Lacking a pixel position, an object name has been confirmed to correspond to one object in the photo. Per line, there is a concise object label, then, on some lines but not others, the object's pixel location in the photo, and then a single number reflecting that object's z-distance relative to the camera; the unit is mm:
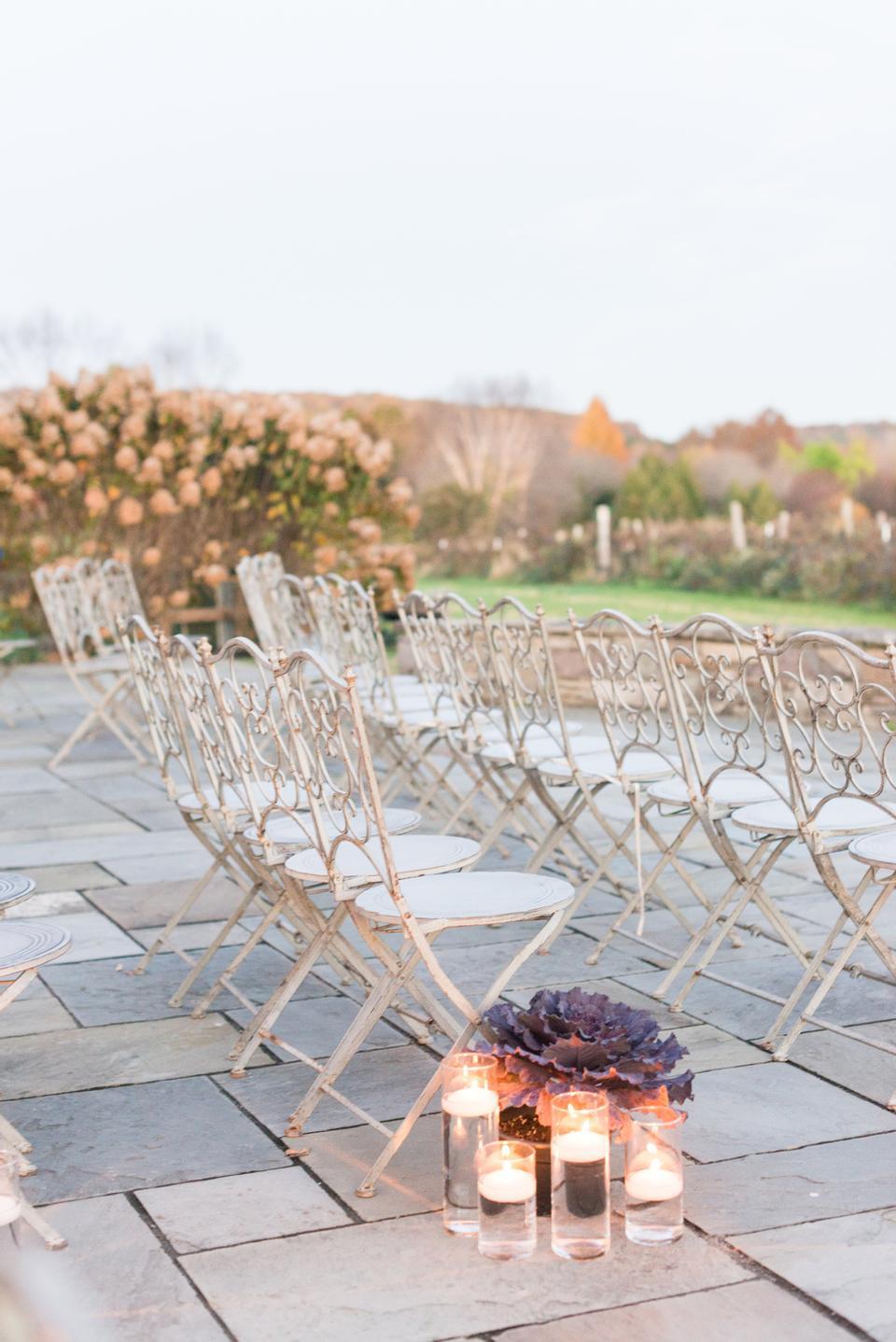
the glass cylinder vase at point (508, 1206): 2248
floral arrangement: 2436
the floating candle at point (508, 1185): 2244
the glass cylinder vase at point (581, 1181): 2260
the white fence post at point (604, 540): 16672
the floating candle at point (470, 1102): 2359
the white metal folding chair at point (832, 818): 2756
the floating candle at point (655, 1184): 2283
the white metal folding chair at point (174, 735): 3334
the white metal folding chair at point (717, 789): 3117
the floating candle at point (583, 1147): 2254
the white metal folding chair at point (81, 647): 6973
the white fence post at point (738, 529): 16359
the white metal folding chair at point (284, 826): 2768
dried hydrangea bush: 10469
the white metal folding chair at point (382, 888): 2527
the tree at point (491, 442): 17766
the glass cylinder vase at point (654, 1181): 2287
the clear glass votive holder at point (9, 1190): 2230
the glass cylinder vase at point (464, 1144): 2355
